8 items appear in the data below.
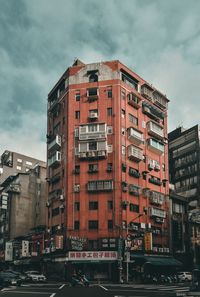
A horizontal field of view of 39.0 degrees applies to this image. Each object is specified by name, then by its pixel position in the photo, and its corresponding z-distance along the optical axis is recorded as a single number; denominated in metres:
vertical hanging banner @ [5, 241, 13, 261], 53.47
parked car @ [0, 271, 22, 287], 26.77
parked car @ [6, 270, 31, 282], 34.33
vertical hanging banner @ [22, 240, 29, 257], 48.64
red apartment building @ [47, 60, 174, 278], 42.44
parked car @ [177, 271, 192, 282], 40.32
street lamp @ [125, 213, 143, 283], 36.32
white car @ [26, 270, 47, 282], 35.59
